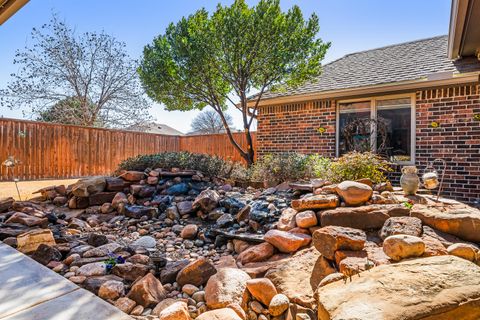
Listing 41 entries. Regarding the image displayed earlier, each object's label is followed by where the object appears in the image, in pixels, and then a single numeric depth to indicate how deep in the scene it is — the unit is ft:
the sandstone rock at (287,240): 8.92
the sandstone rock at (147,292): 6.69
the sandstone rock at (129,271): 7.76
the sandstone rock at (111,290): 6.75
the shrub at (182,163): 19.02
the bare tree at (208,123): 68.39
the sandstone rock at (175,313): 5.74
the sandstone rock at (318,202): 9.55
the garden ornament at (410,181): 9.97
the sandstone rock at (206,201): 13.52
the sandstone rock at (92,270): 7.69
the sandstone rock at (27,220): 11.75
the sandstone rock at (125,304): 6.40
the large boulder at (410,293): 4.41
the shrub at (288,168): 16.02
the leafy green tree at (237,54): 21.25
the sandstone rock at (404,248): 6.04
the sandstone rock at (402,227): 7.04
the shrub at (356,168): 11.73
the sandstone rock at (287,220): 10.13
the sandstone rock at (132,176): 17.26
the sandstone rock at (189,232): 11.84
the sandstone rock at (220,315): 5.68
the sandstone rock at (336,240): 6.95
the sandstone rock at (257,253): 9.04
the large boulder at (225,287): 6.54
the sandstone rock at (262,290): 6.59
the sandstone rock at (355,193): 9.31
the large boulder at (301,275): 6.43
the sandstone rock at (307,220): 9.53
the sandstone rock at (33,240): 9.02
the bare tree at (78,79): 38.17
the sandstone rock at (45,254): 8.40
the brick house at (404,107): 16.70
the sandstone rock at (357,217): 8.30
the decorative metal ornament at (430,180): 9.59
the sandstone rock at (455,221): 7.13
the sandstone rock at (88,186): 15.93
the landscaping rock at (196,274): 7.77
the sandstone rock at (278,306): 6.18
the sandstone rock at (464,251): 6.23
